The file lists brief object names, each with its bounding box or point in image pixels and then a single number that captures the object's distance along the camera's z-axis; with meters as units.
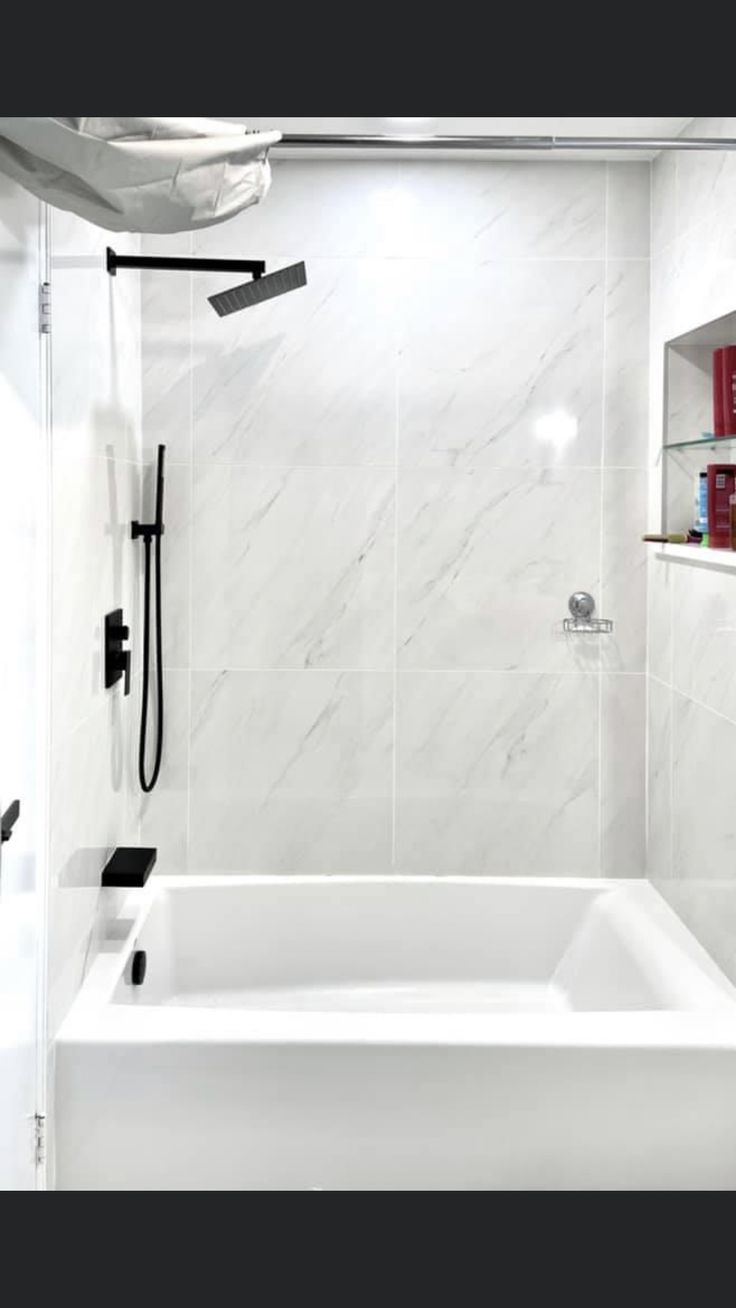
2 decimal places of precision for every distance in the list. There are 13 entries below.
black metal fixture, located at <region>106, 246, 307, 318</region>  2.86
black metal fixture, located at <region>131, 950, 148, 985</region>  3.10
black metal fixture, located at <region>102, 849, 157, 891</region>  3.04
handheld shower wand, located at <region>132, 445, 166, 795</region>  3.49
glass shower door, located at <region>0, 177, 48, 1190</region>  2.15
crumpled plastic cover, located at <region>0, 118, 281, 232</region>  1.94
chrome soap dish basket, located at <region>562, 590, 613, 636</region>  3.67
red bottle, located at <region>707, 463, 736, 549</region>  3.04
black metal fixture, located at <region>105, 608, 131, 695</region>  3.10
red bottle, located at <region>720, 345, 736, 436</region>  3.02
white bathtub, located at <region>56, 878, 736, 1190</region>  2.58
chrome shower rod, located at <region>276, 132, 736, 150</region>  2.62
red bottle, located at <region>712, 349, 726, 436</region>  3.05
